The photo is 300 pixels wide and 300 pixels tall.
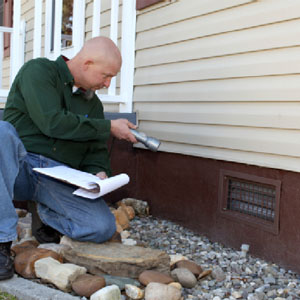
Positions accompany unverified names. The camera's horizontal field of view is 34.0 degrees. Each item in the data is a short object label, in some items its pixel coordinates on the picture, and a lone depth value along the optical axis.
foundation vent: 3.21
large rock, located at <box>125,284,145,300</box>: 2.44
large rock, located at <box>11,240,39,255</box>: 2.99
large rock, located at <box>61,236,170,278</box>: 2.66
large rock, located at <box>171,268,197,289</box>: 2.70
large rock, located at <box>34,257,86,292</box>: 2.52
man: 2.89
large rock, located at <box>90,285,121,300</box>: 2.29
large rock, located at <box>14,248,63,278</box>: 2.68
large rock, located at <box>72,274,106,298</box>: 2.45
